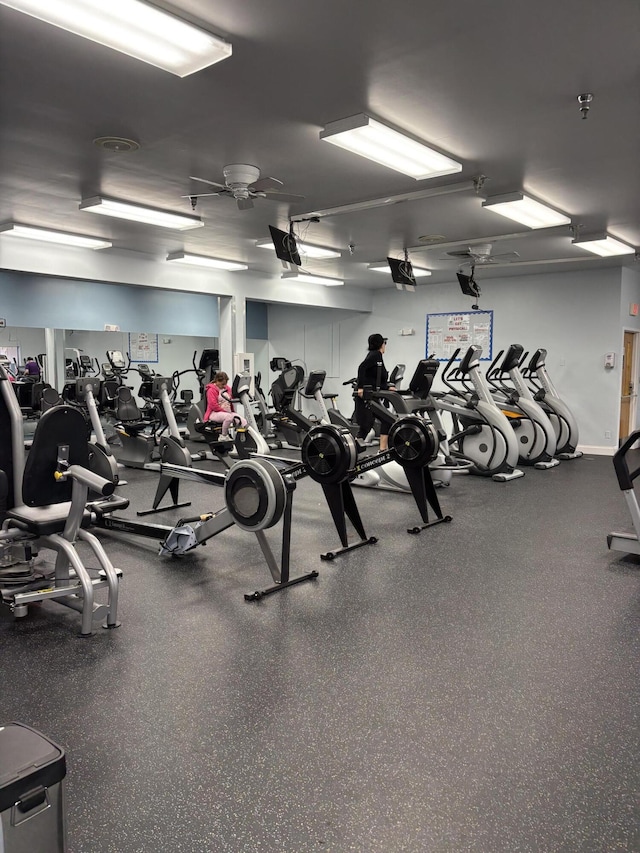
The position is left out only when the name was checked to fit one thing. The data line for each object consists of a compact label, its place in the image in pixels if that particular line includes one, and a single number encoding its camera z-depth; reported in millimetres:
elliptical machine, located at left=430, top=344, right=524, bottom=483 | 7414
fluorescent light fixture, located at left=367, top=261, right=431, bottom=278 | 9156
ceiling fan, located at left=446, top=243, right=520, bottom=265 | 7488
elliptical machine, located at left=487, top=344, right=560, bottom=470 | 8242
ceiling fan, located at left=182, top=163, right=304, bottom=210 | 4707
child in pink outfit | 7621
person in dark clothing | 7760
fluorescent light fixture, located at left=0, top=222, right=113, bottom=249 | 6700
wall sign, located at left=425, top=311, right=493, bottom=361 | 10672
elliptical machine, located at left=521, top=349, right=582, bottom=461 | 8953
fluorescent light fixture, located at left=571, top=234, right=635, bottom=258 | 6992
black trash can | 1119
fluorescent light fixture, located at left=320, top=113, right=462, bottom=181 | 3782
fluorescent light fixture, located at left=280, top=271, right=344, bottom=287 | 9531
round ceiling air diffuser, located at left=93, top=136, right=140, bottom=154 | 4168
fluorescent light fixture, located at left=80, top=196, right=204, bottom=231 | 5629
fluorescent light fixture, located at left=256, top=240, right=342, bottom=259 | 7594
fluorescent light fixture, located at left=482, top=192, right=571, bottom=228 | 5340
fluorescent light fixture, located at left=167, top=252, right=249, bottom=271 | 8273
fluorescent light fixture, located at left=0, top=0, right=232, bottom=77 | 2498
